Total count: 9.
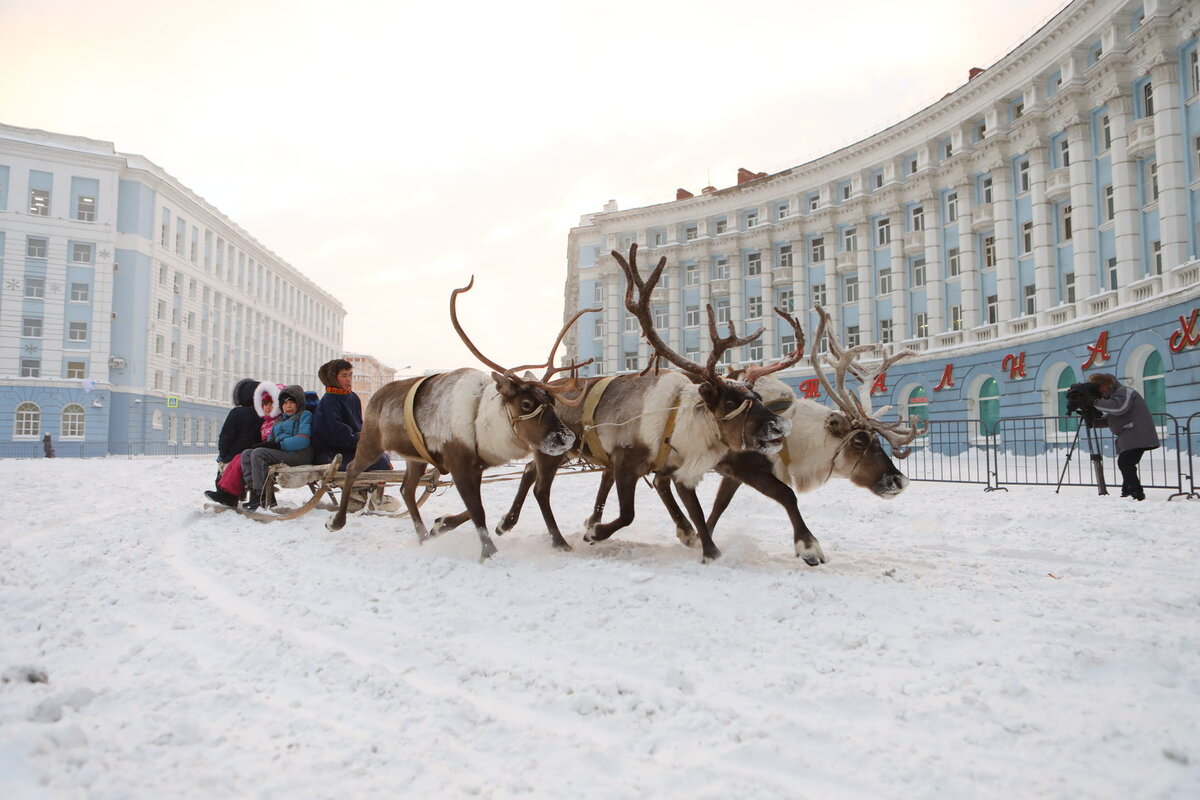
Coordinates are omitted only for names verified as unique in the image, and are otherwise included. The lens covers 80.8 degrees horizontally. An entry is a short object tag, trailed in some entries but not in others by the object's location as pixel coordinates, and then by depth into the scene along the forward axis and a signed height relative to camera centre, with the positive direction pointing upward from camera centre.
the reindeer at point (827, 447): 6.57 -0.07
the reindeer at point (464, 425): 6.11 +0.11
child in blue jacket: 8.85 -0.15
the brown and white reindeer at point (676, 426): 5.88 +0.11
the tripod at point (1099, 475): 10.68 -0.50
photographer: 10.02 +0.19
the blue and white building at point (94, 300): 45.31 +9.23
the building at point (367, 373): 118.94 +11.46
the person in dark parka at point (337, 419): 8.98 +0.21
